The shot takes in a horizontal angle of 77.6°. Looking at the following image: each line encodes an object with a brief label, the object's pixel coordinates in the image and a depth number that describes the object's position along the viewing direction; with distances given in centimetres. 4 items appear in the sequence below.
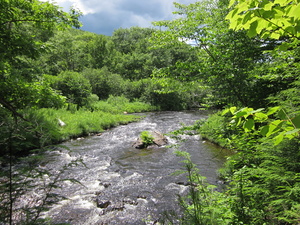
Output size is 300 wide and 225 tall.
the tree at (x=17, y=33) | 461
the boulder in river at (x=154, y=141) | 1159
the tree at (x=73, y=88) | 2209
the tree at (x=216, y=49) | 564
